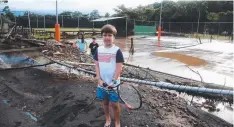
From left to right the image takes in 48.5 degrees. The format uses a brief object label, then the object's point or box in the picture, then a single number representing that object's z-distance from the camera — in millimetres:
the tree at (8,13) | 25789
